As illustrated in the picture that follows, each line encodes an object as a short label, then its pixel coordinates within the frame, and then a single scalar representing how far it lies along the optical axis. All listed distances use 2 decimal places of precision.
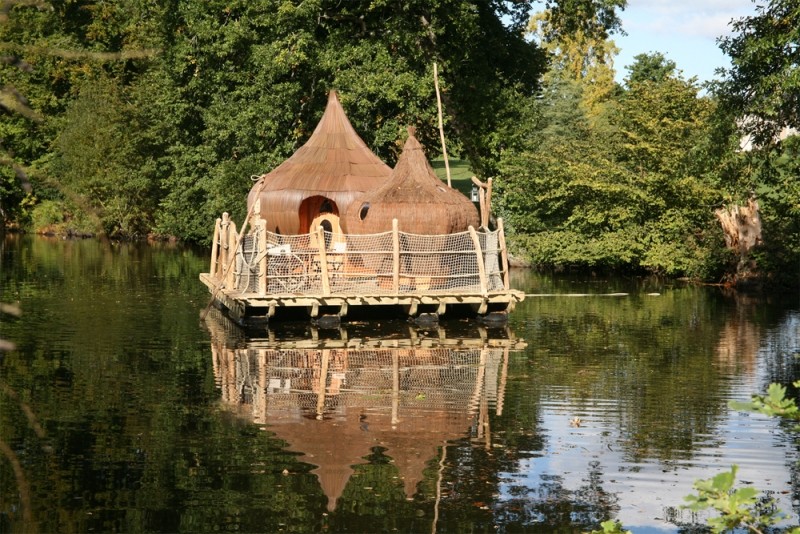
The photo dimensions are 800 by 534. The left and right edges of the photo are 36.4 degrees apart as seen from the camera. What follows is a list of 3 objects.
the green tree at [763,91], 23.42
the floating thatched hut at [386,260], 25.22
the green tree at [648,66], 62.72
